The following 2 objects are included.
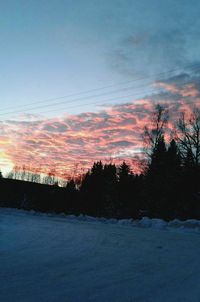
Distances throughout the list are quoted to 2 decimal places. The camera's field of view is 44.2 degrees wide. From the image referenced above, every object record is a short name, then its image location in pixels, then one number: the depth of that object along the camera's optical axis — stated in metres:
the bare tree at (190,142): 25.90
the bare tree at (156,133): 25.85
